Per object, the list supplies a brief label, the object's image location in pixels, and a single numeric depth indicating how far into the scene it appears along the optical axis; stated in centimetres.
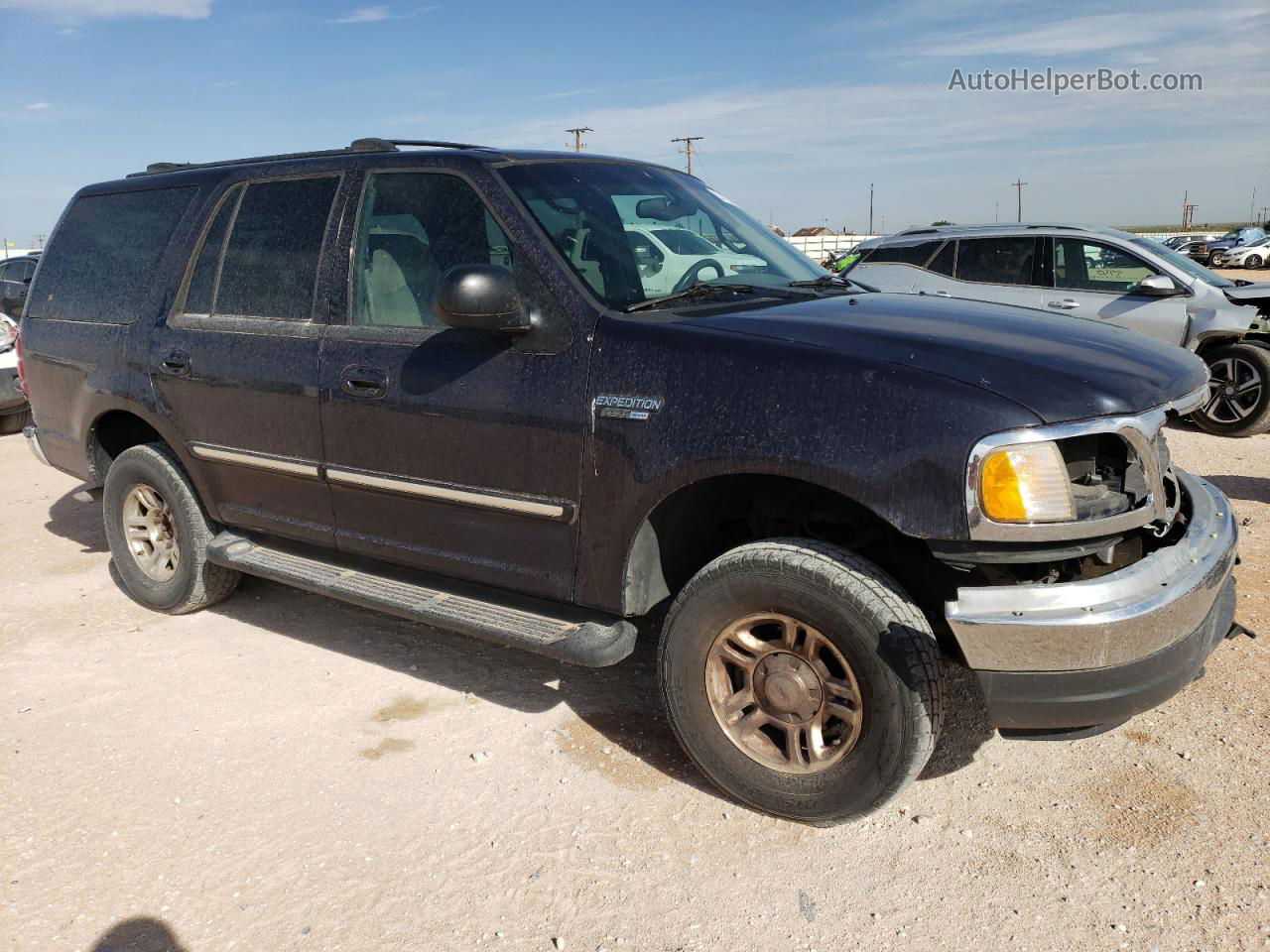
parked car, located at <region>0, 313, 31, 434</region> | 980
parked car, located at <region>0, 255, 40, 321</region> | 1388
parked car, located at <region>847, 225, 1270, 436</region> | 858
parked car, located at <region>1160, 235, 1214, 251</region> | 4217
